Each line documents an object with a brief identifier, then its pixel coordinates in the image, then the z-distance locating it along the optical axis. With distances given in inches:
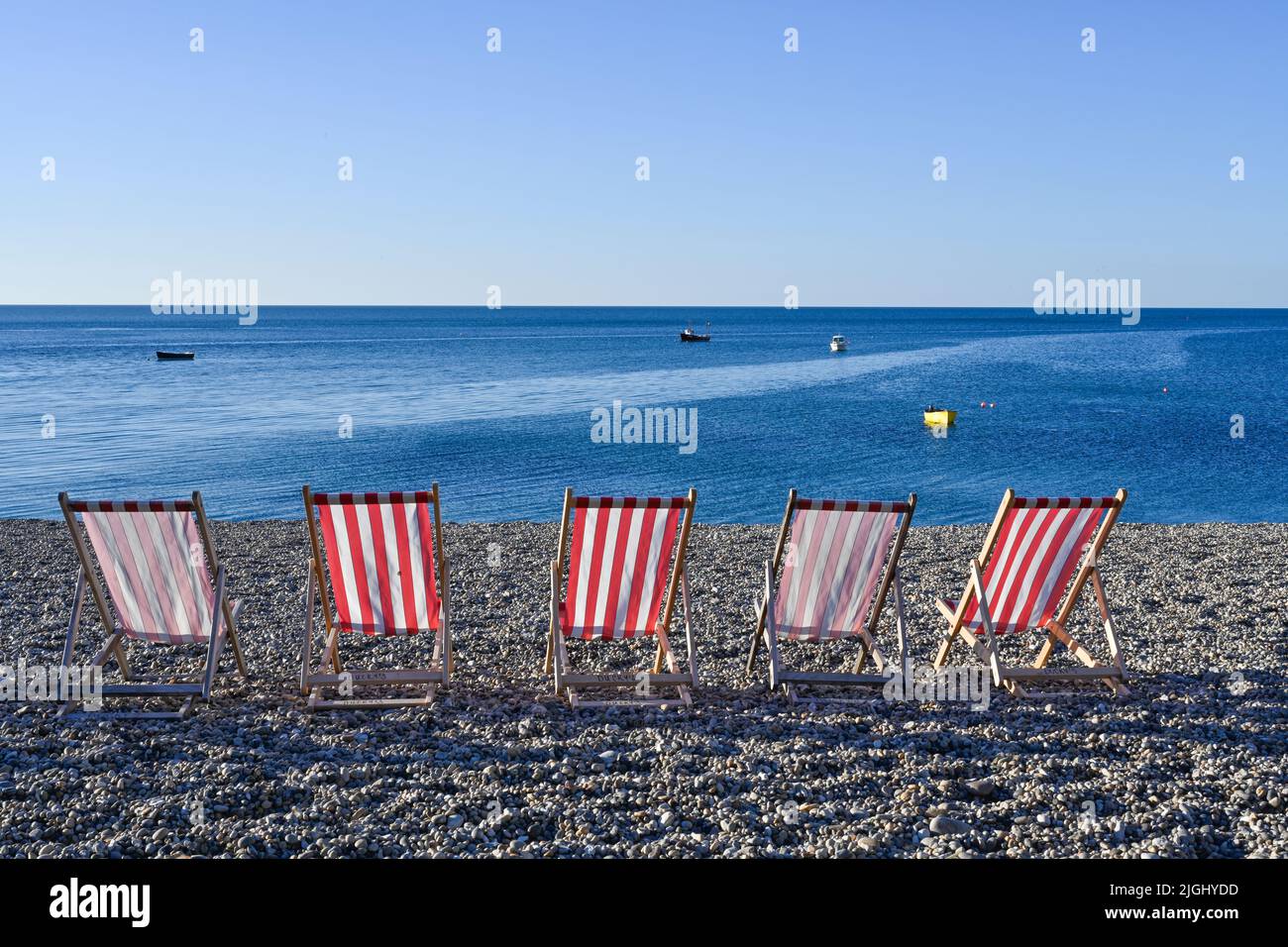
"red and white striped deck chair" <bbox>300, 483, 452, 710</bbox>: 192.2
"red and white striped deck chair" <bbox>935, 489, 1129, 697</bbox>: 199.0
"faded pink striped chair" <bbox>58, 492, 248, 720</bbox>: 186.7
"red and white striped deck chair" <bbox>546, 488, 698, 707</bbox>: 195.2
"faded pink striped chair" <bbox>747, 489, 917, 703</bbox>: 197.3
